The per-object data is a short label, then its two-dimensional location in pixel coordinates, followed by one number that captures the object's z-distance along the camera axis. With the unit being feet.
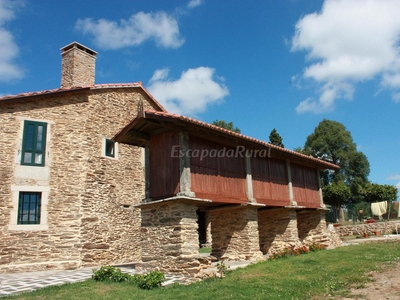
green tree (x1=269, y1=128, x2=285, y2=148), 100.78
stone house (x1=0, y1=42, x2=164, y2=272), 41.39
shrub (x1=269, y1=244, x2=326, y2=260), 41.37
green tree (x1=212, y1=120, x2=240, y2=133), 129.39
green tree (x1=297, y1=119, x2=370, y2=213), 128.26
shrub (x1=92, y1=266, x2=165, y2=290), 27.35
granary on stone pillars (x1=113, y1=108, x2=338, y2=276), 34.09
